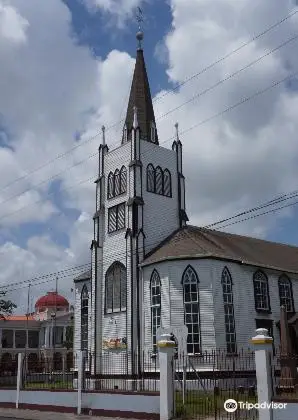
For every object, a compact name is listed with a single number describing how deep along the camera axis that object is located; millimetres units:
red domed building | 76219
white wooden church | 30766
